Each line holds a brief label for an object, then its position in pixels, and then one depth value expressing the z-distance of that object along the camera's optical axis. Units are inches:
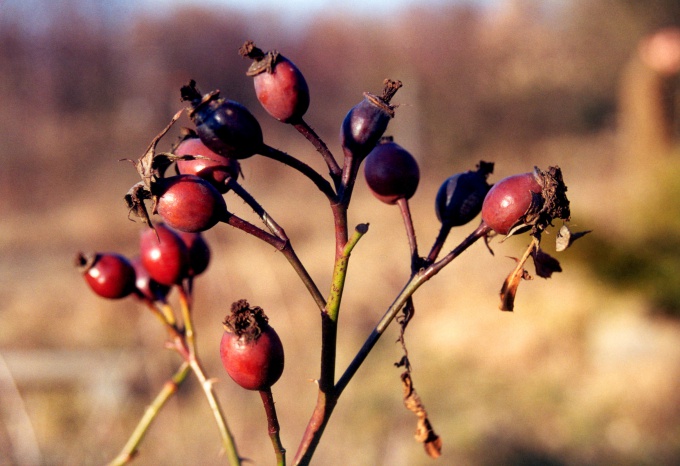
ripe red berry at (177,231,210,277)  16.1
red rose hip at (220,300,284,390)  14.1
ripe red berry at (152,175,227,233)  14.2
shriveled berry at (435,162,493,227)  15.4
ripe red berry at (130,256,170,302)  16.5
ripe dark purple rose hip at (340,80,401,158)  14.4
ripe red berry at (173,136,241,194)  14.7
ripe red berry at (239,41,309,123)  14.4
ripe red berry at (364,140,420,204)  15.4
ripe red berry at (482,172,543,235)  14.3
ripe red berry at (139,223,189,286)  15.9
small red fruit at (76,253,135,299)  16.2
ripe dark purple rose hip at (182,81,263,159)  14.1
